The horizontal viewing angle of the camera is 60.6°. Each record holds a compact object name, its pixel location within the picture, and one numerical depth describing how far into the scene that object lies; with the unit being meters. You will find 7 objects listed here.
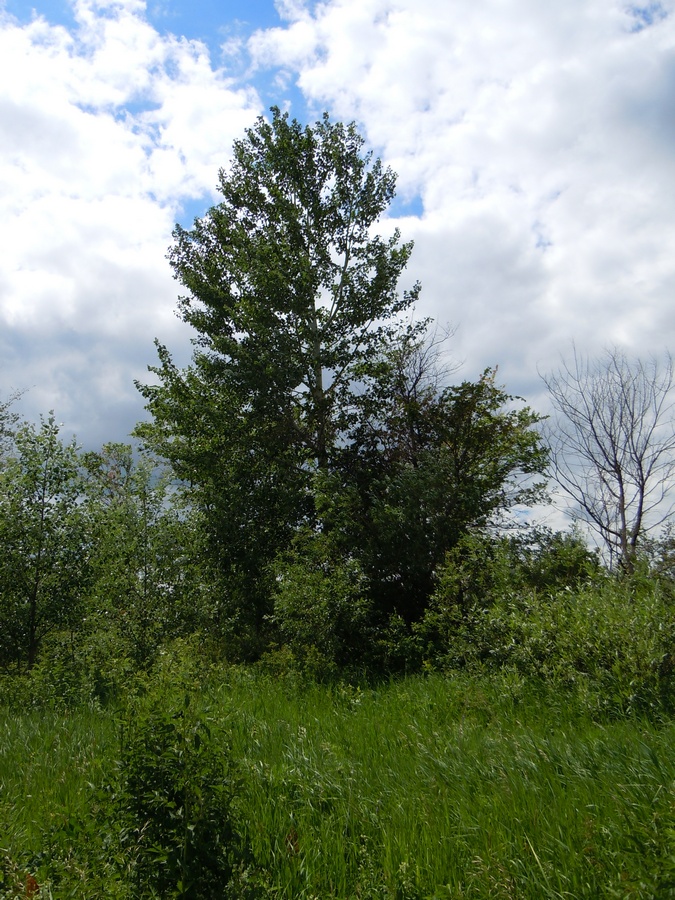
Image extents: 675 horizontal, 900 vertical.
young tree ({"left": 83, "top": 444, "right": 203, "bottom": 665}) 9.97
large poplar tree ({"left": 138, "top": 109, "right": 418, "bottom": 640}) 13.98
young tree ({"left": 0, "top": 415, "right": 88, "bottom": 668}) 10.09
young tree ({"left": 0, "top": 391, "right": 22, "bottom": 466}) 23.36
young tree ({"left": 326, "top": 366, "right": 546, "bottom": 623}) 11.40
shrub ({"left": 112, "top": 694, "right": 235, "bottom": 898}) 3.16
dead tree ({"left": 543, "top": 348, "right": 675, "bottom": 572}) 13.30
